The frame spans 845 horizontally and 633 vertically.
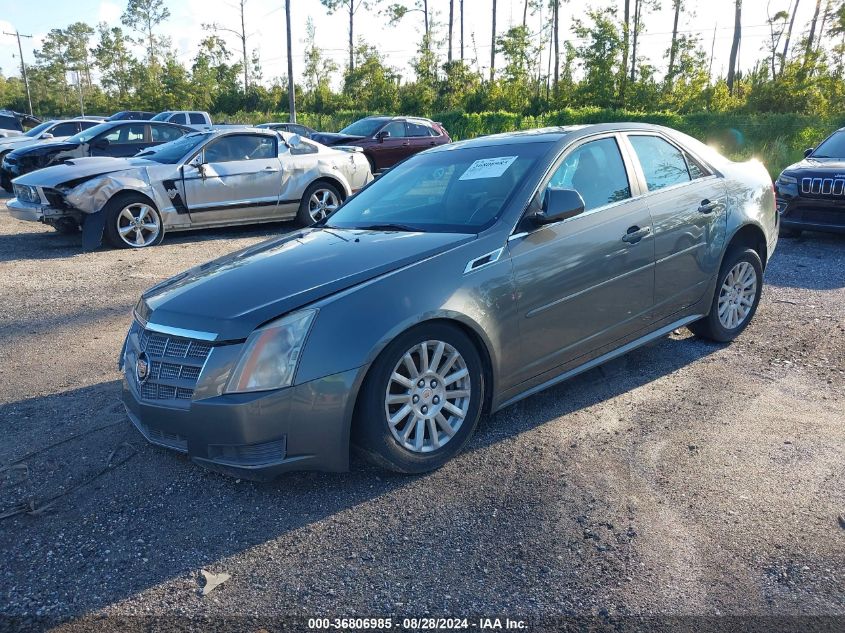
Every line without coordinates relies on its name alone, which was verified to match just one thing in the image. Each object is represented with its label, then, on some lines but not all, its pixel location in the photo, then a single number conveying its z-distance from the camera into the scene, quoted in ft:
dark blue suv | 28.96
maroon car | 59.77
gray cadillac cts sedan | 9.96
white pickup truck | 78.74
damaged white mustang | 30.04
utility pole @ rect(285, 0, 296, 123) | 111.24
